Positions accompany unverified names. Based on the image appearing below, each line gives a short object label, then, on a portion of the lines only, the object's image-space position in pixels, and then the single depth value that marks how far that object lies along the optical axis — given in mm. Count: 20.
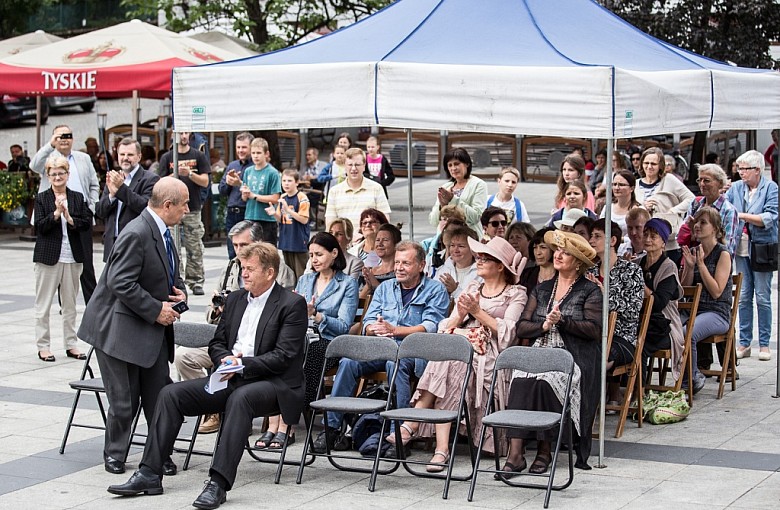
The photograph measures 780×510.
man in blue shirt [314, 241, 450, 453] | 7762
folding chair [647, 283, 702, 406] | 8688
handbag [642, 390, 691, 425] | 8477
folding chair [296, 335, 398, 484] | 7082
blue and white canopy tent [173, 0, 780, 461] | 7152
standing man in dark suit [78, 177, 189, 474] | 7012
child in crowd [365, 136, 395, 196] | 16328
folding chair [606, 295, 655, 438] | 8070
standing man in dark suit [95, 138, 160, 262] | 10719
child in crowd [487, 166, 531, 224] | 11015
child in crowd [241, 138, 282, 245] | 12852
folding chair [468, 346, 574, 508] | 6660
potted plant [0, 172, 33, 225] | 19438
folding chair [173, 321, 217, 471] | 7918
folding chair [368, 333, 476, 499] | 6891
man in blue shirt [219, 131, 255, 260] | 13578
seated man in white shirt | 6723
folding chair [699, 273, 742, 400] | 9352
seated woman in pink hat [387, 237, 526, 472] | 7488
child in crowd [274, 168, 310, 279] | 11977
